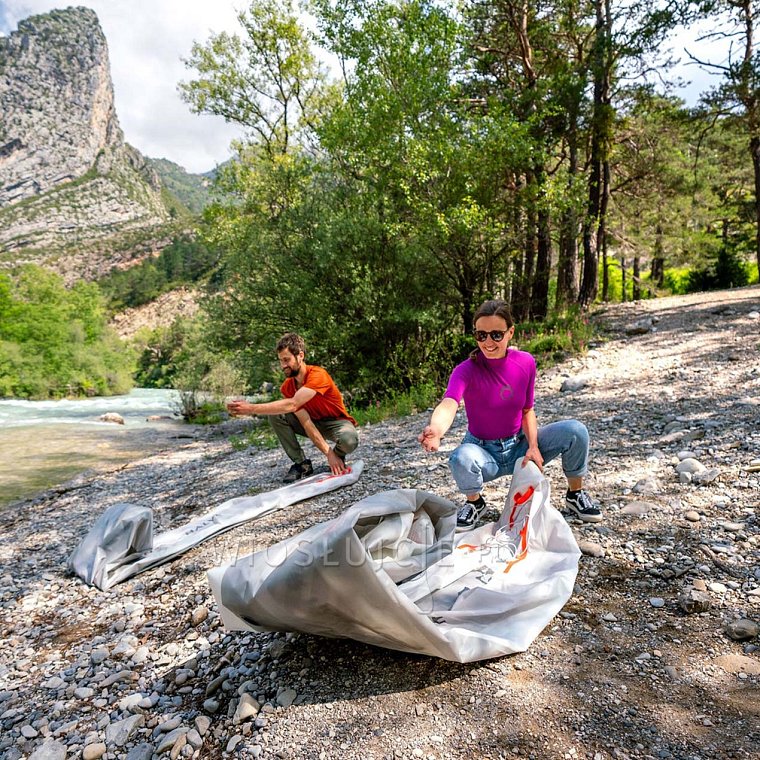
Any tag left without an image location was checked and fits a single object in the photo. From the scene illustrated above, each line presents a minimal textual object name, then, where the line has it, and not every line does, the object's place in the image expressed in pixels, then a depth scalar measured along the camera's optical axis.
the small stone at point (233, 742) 1.98
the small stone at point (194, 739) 2.04
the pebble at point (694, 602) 2.41
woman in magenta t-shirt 3.33
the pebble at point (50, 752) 2.14
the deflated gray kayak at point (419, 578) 2.08
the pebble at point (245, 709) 2.13
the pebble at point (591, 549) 3.05
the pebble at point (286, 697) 2.17
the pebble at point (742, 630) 2.16
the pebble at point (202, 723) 2.11
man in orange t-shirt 5.30
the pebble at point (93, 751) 2.11
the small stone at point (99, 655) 2.86
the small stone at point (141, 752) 2.05
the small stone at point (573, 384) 7.81
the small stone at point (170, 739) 2.05
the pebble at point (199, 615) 3.08
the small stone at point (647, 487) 3.81
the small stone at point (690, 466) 3.97
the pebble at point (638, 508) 3.50
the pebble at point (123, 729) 2.18
